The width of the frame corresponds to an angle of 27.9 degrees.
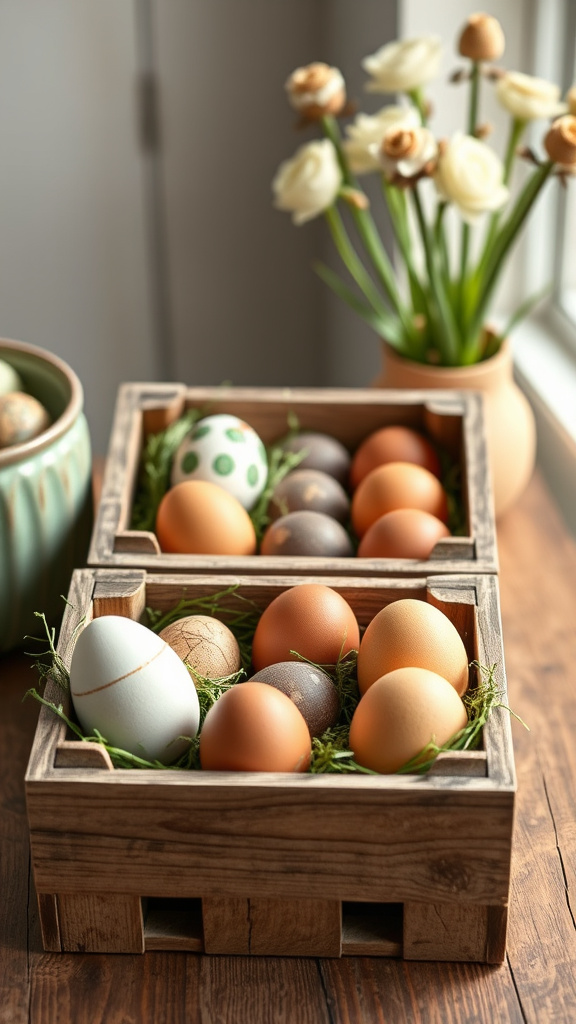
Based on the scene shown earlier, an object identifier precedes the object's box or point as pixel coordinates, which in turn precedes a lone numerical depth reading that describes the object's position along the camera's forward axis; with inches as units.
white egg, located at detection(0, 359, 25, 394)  40.3
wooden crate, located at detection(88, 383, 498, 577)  35.2
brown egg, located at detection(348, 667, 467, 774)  28.2
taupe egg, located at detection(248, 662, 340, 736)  30.7
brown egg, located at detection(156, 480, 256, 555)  37.0
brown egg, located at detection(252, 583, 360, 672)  32.2
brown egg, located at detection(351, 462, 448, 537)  38.9
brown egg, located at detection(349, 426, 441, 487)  41.8
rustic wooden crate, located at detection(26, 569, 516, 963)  26.8
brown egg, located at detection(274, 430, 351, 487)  43.2
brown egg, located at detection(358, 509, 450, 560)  36.4
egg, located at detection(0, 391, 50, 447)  38.1
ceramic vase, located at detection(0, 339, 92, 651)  36.4
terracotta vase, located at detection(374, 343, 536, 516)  46.1
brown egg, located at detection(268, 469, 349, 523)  40.4
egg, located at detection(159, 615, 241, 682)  32.7
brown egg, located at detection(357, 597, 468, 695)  30.2
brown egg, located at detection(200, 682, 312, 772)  27.8
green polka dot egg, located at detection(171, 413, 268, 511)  40.1
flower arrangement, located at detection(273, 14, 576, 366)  42.3
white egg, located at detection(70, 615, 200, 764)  29.0
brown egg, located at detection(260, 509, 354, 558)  37.3
